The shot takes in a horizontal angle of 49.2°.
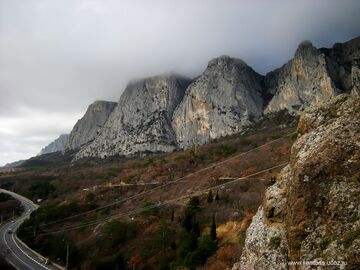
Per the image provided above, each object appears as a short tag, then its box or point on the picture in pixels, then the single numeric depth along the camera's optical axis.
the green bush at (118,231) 51.82
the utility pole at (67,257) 48.68
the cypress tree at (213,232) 40.12
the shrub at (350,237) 8.09
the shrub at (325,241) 8.53
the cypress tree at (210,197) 53.76
